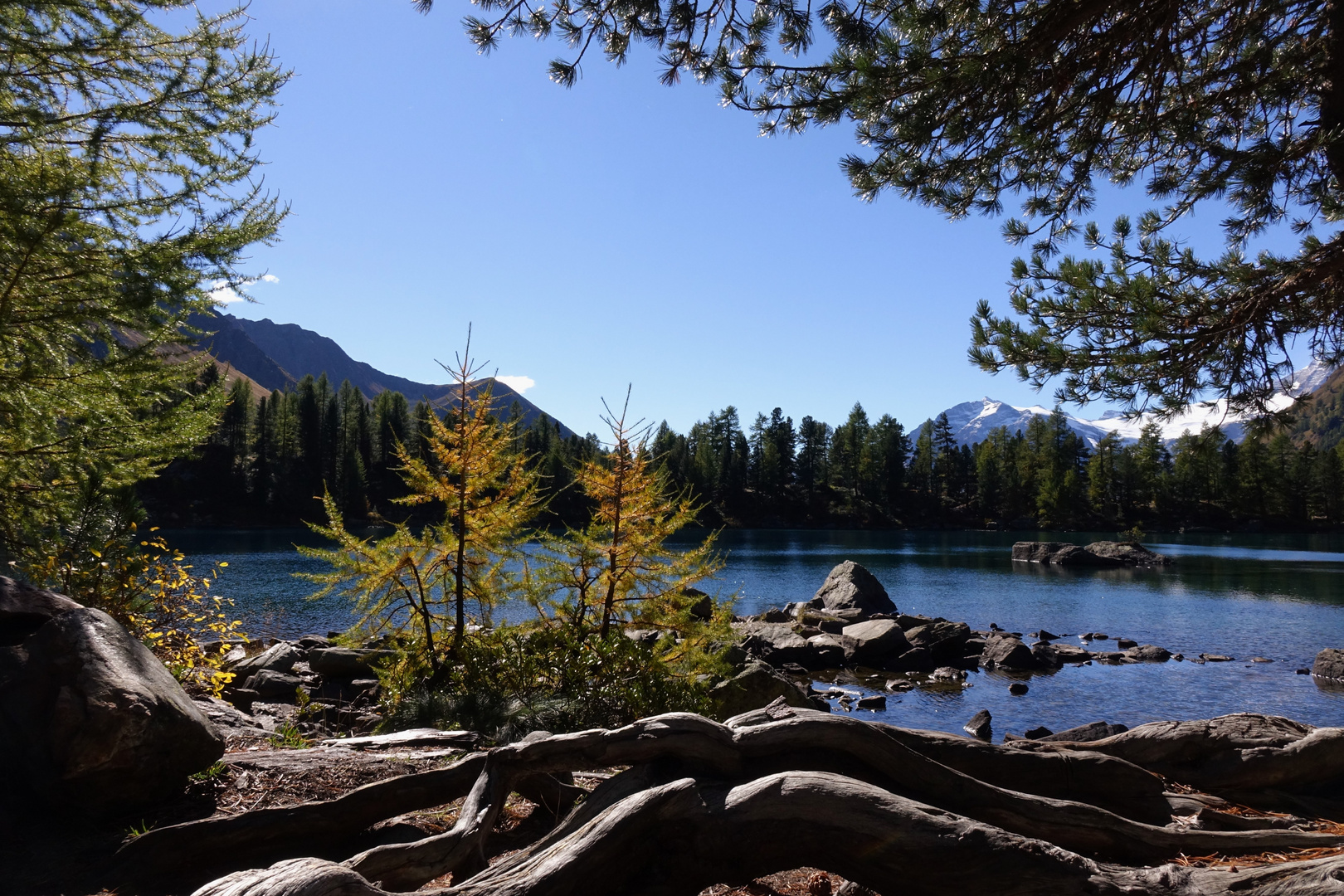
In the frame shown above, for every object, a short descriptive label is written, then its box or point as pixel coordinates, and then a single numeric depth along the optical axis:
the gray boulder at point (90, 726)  4.09
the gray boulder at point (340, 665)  14.59
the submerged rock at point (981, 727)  14.89
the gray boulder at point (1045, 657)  22.05
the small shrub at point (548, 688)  6.85
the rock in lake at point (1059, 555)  55.06
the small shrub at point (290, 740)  5.76
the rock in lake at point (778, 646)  22.23
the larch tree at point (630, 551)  8.52
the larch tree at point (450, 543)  8.00
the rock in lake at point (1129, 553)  53.38
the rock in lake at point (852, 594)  31.09
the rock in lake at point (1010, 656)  21.84
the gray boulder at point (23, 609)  4.87
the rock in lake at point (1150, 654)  22.86
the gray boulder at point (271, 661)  14.28
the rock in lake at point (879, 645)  22.66
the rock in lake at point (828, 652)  22.27
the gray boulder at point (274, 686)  12.81
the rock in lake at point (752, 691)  9.67
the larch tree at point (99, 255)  6.16
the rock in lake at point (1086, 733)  8.64
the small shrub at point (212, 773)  4.59
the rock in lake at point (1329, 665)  19.33
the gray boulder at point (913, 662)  21.84
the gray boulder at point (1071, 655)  22.84
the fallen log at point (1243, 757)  5.52
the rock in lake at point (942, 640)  22.78
